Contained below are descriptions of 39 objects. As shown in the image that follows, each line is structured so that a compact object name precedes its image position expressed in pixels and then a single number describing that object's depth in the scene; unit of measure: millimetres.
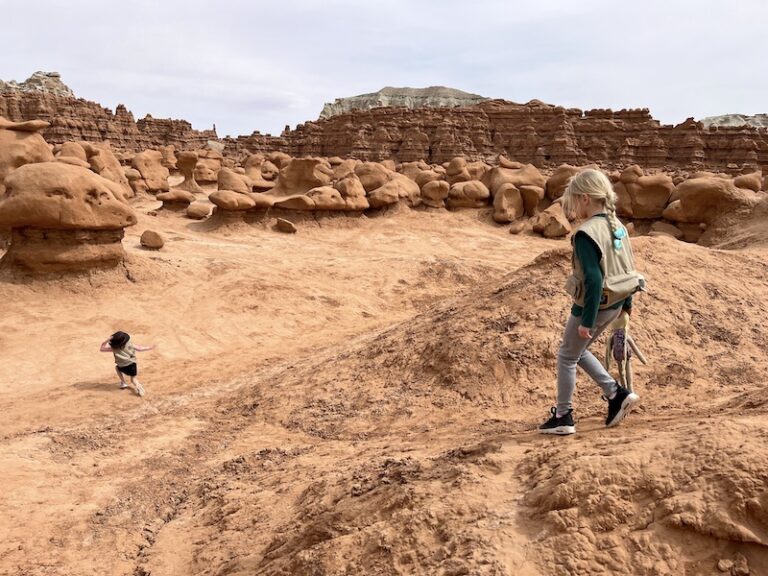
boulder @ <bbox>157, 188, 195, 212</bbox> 16781
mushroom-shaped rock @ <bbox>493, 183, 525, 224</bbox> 18422
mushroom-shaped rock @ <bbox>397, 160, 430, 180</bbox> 21716
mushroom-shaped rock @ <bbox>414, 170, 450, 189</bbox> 20203
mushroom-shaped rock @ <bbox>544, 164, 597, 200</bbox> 18922
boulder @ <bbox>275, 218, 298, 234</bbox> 15547
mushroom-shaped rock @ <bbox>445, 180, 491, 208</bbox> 19188
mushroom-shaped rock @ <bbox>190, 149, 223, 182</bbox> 24781
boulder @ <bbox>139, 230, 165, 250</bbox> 11570
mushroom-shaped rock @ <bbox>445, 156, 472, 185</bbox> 21797
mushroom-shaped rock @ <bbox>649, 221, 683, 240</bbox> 16103
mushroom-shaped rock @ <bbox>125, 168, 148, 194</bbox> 20719
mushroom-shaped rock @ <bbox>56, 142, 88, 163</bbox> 17750
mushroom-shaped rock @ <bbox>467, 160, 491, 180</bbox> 22516
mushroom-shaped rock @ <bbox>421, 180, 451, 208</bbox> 18922
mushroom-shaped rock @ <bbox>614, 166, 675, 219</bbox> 17438
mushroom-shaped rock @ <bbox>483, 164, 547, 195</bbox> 19422
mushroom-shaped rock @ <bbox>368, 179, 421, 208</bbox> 17891
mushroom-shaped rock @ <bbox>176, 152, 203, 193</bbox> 21156
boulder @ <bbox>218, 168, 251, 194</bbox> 16031
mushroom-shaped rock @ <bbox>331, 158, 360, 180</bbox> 20672
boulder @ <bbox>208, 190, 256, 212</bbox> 14836
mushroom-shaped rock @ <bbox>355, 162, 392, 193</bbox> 19141
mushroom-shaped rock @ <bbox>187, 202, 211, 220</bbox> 16266
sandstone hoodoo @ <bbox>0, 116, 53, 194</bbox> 11039
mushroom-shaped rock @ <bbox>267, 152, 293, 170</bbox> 28909
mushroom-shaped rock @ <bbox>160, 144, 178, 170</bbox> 29953
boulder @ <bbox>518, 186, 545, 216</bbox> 18766
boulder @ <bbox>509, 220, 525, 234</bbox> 17703
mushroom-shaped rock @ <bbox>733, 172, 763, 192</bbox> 16281
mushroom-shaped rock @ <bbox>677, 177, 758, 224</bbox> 14547
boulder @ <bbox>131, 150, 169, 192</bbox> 21594
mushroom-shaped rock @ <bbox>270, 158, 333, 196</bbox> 19297
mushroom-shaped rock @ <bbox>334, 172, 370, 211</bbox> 17062
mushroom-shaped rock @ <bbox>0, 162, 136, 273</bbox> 8875
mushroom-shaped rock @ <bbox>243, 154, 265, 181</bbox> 23934
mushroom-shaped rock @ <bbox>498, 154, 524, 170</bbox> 21562
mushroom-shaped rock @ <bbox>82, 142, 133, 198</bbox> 17608
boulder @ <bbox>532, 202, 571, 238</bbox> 17438
